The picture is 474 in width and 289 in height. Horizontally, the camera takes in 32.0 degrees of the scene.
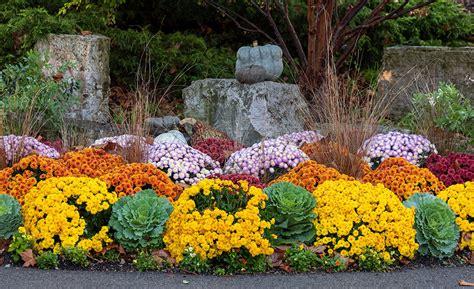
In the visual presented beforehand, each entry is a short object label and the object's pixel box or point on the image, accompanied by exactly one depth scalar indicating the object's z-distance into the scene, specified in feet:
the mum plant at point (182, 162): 21.08
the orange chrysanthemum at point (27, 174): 17.97
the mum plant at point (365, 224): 16.43
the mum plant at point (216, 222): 15.76
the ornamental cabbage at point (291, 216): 16.63
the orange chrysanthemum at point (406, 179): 19.06
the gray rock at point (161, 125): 28.86
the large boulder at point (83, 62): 30.30
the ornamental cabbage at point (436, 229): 16.85
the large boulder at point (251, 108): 28.30
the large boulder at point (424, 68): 34.35
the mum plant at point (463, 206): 17.38
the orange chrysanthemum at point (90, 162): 19.47
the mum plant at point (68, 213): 16.10
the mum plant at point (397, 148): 22.85
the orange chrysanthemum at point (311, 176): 18.86
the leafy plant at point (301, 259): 15.97
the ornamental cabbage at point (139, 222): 16.14
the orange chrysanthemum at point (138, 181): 17.80
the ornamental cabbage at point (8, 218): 16.46
